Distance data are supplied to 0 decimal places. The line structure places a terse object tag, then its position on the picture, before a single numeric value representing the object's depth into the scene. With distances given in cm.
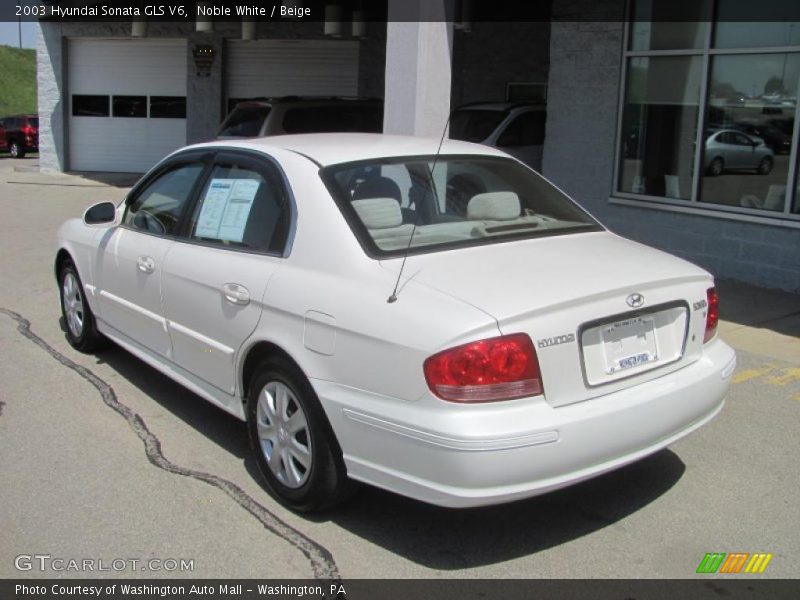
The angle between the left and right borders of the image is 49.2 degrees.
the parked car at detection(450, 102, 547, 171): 1241
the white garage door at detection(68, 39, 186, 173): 2144
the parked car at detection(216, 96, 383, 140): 1294
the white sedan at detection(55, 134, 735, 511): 325
